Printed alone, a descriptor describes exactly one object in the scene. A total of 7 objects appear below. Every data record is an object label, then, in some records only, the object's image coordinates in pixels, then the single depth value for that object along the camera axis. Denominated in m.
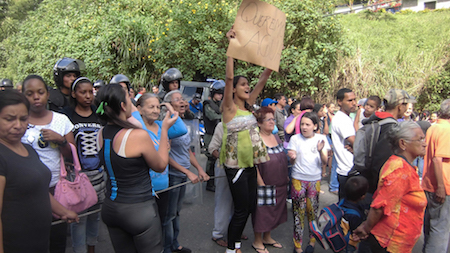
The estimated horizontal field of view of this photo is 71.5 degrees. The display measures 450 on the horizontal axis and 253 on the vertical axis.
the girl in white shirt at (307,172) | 3.67
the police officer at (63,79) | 3.38
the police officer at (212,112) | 5.80
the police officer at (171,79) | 4.04
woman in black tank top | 2.16
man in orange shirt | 3.22
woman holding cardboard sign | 3.30
